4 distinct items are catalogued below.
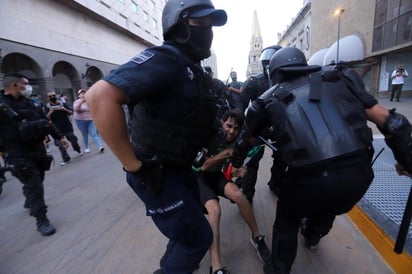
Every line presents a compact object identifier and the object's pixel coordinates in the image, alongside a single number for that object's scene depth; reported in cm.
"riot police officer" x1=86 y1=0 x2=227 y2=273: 99
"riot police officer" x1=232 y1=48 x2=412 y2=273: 131
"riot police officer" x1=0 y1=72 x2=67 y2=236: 257
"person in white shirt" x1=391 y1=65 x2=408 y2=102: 931
